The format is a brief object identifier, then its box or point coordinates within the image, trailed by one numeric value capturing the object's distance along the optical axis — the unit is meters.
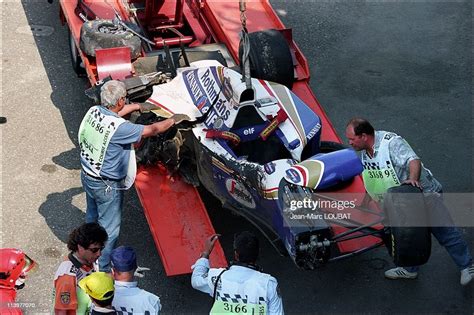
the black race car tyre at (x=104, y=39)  9.37
